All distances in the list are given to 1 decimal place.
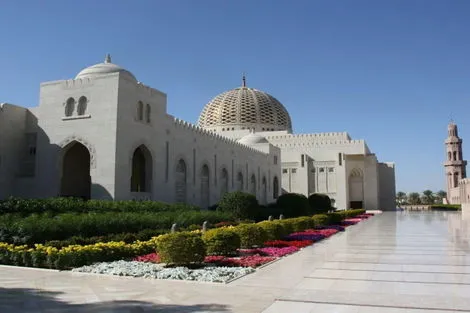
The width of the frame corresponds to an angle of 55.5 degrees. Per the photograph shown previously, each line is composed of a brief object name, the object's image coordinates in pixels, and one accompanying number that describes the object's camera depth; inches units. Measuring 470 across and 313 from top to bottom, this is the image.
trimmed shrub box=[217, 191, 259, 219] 789.2
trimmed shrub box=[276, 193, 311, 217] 999.0
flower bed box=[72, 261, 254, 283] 283.3
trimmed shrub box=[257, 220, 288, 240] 486.7
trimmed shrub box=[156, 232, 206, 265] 320.5
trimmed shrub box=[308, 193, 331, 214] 1216.3
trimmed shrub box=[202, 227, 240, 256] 383.6
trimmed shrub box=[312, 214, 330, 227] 746.8
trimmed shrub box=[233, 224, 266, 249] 441.1
